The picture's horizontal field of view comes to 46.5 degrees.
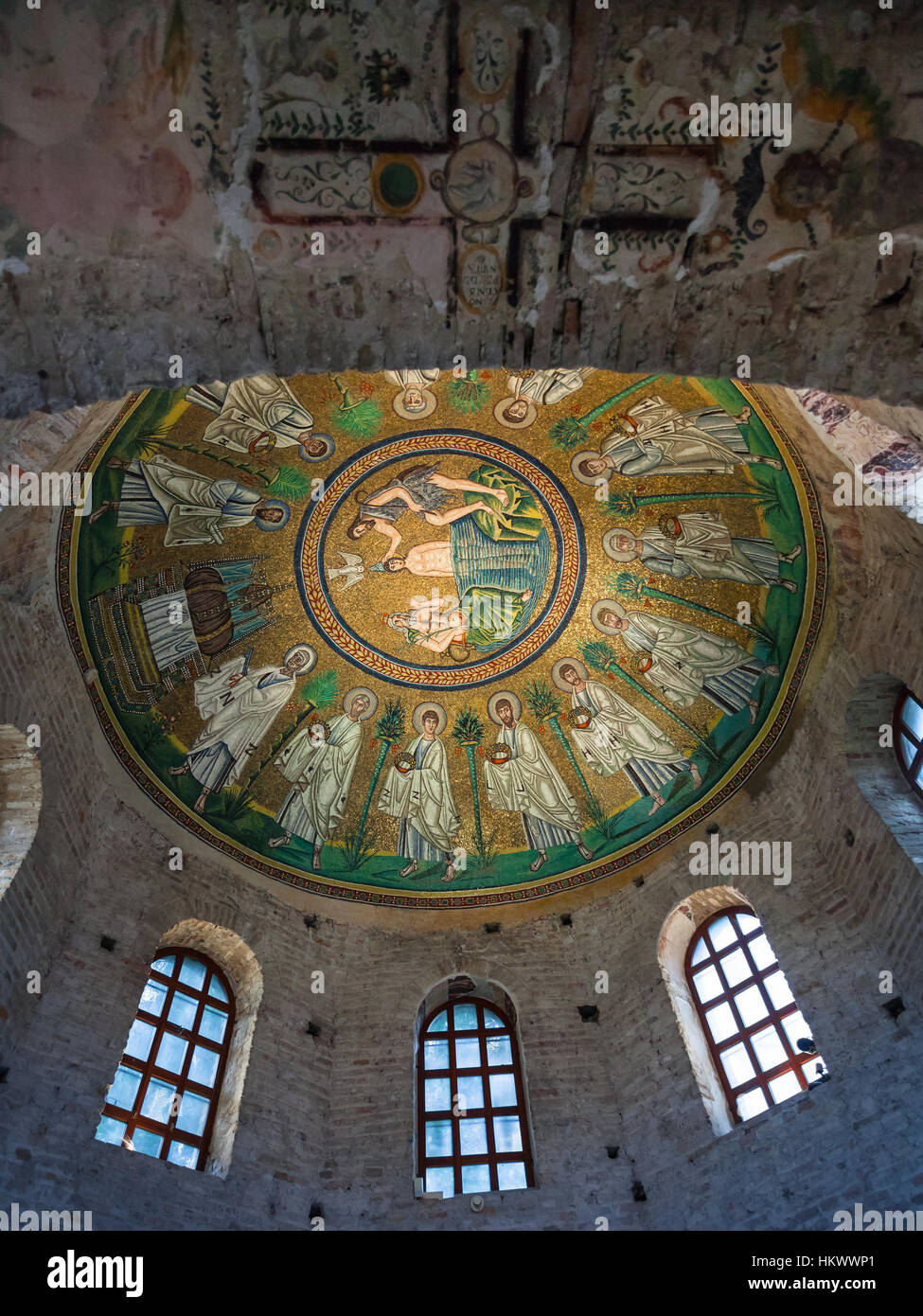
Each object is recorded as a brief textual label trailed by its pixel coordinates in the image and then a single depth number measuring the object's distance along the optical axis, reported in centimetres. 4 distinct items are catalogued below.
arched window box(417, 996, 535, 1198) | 891
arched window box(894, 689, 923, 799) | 869
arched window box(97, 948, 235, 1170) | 826
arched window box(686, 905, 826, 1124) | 843
